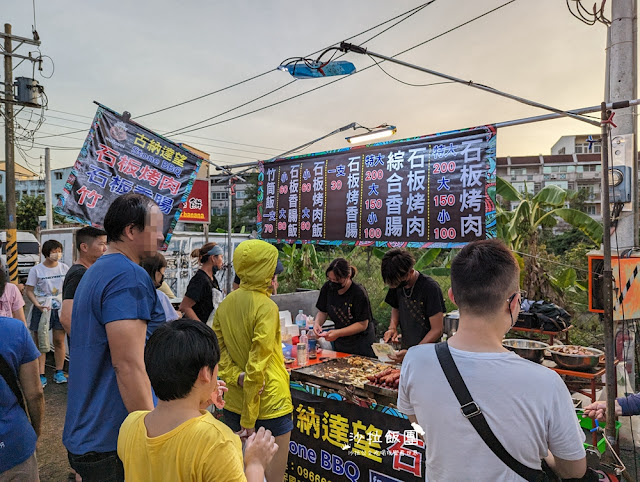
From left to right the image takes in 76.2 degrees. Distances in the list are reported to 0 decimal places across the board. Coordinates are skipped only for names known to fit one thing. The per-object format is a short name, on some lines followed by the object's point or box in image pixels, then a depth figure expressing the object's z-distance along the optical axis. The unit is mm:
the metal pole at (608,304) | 2355
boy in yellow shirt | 1271
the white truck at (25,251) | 19189
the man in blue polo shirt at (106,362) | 1701
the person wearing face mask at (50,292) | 6265
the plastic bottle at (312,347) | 4431
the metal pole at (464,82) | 3306
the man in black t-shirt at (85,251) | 3613
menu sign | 3922
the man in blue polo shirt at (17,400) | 2012
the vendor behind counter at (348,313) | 4500
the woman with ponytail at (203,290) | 4562
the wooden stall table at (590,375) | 3452
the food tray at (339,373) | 3398
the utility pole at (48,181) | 14269
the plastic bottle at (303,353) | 4129
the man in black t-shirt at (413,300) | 3930
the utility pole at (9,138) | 12367
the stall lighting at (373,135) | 4727
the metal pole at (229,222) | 6961
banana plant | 7812
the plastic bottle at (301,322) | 5254
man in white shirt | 1253
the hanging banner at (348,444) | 2885
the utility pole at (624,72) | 3857
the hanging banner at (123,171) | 4535
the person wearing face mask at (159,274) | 3133
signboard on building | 8695
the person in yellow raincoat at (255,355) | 2586
